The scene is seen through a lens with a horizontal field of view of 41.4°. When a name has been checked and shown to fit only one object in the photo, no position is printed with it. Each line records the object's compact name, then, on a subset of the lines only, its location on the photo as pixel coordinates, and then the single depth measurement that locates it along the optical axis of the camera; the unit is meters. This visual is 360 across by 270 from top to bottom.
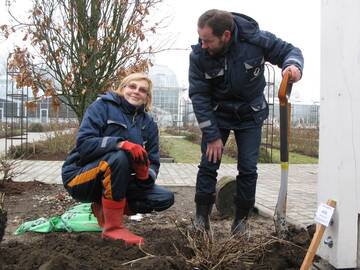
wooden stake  2.38
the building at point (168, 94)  42.22
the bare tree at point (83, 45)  5.98
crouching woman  3.29
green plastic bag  3.93
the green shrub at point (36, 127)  27.65
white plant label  2.44
